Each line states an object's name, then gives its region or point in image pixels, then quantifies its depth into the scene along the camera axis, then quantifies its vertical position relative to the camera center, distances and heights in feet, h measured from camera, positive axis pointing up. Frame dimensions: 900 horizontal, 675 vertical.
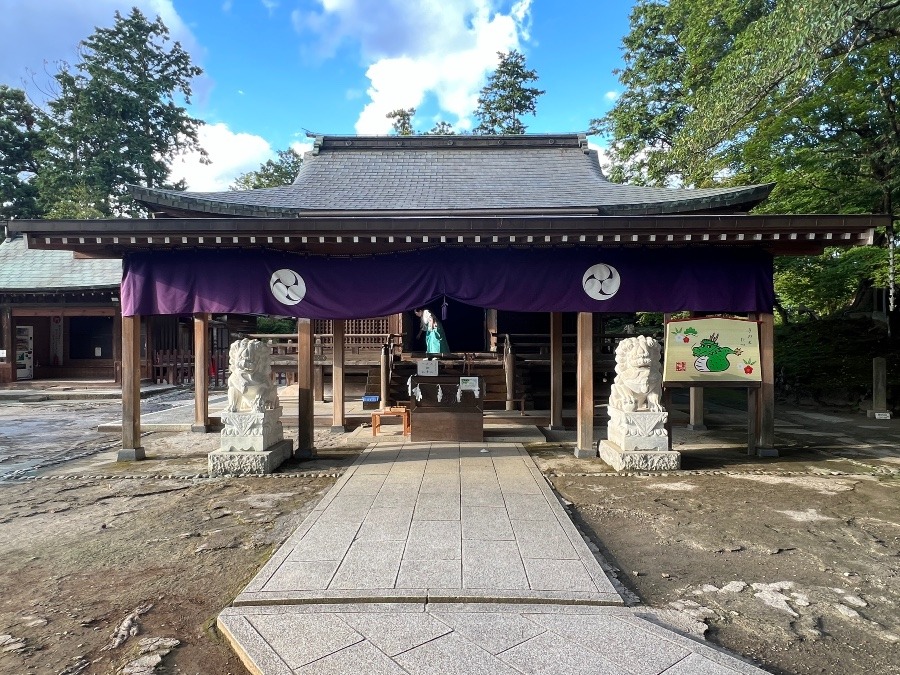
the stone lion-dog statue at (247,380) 22.57 -1.73
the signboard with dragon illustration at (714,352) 23.66 -0.74
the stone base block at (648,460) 21.80 -5.65
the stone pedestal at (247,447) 21.71 -4.89
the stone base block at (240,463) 21.67 -5.50
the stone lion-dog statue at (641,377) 22.24 -1.83
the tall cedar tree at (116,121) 91.61 +46.63
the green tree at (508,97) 105.29 +54.90
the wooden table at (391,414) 29.77 -4.67
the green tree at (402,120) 106.52 +50.69
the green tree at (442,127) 109.09 +50.05
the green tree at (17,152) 89.71 +38.01
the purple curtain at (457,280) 23.40 +3.05
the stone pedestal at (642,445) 21.83 -5.01
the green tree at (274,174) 116.78 +43.06
